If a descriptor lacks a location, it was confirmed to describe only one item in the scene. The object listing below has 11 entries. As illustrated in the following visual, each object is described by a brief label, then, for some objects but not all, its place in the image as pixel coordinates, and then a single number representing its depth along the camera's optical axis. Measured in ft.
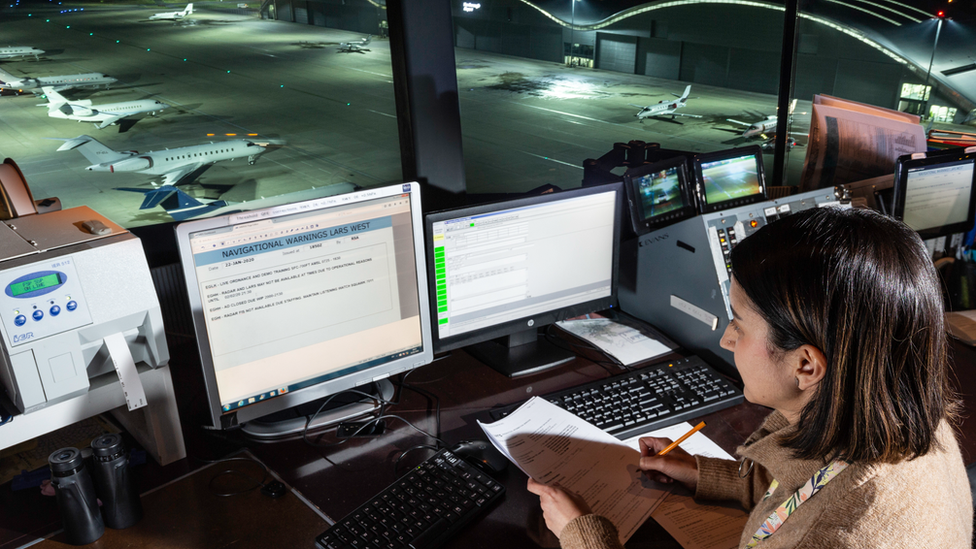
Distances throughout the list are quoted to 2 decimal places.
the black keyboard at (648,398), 4.41
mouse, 3.97
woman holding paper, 2.42
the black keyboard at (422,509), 3.35
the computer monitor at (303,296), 3.82
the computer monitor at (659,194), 5.30
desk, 3.64
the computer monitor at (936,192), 6.59
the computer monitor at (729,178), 5.69
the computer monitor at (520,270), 4.73
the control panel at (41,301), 3.28
